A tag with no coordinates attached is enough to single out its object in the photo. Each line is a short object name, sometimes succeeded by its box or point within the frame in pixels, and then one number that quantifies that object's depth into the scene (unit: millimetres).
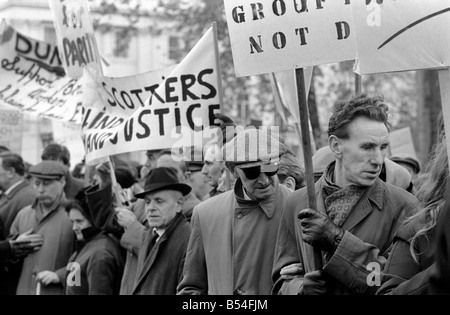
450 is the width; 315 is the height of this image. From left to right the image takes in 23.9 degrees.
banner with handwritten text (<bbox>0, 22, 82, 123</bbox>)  10305
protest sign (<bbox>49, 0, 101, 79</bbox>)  9000
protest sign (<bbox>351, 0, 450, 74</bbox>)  5344
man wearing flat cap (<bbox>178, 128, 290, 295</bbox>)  6051
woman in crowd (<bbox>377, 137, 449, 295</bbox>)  4594
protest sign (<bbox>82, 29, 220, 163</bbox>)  7617
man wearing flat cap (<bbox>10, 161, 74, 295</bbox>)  8891
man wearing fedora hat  7043
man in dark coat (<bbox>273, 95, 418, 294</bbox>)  5055
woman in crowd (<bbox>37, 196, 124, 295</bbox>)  7785
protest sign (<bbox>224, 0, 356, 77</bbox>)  5738
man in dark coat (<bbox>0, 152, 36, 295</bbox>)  9555
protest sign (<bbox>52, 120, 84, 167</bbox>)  12039
